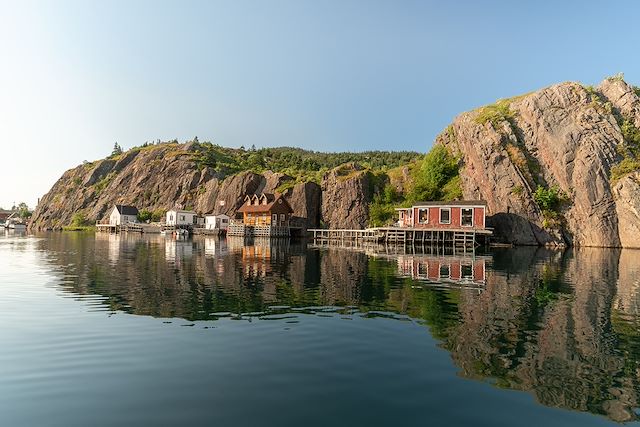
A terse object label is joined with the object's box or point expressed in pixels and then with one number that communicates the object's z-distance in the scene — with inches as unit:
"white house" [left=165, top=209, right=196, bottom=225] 4764.0
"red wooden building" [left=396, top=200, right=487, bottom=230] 2891.2
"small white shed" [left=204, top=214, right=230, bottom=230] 4574.3
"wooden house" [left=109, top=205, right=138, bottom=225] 5339.6
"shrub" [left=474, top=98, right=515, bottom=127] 3622.0
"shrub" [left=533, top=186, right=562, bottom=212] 3107.8
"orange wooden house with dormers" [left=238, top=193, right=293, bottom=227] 4156.0
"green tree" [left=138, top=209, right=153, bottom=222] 5580.7
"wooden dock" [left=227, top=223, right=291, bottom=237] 4018.2
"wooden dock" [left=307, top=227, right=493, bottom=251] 2849.4
